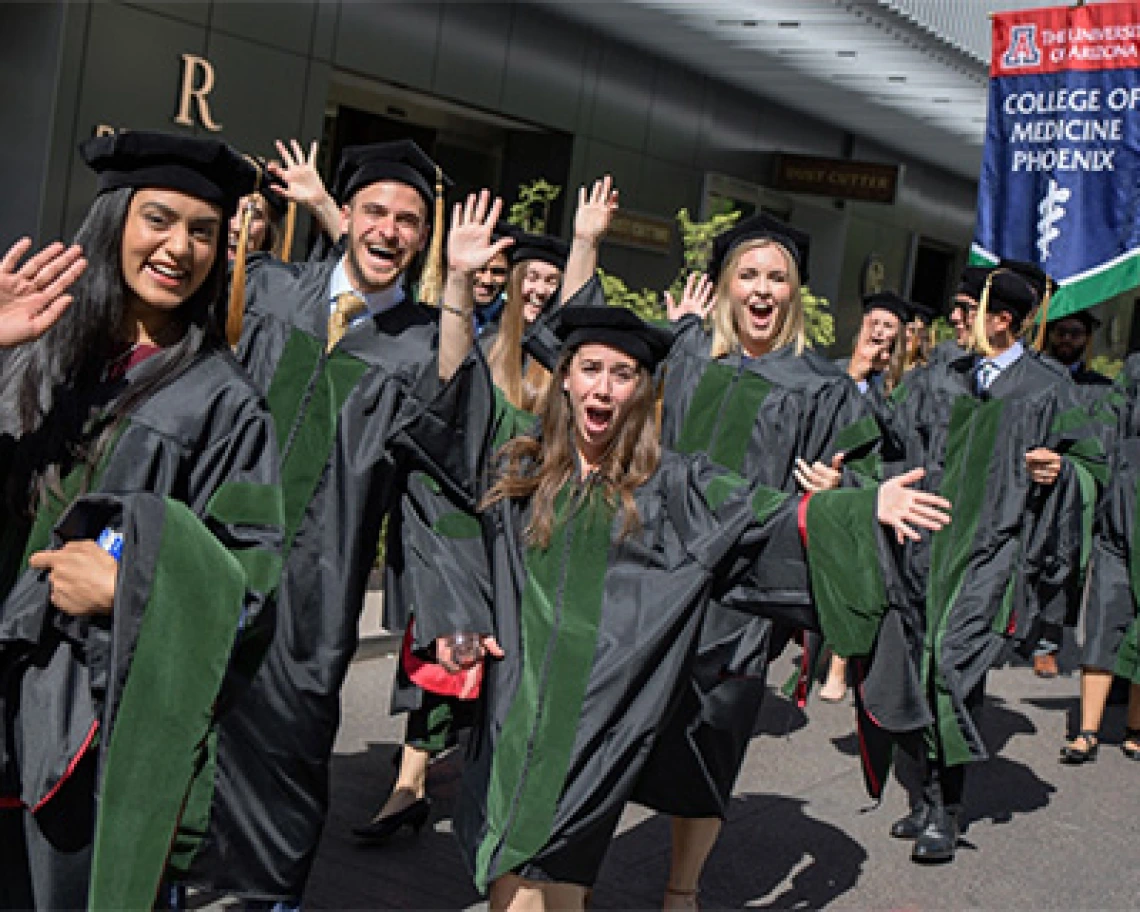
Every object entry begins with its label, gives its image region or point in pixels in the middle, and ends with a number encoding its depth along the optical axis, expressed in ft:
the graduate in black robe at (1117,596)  28.73
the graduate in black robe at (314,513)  15.69
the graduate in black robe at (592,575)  14.17
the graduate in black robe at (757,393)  18.64
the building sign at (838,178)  63.36
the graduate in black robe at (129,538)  9.64
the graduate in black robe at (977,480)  23.53
